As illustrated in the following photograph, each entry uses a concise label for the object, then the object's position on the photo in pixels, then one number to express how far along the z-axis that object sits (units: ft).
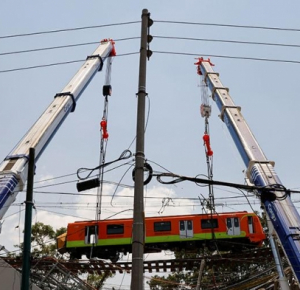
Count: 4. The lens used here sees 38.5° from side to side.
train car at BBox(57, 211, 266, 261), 75.58
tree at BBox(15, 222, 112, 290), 92.22
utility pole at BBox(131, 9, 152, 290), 24.32
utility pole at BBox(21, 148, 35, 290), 28.66
